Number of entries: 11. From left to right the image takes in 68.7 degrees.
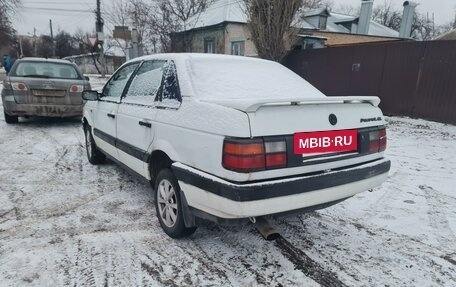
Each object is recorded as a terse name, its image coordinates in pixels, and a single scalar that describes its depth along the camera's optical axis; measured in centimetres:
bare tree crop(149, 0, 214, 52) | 2452
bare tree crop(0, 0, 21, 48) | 2450
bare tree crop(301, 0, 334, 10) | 1269
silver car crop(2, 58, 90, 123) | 730
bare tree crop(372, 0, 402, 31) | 5006
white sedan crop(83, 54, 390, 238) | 221
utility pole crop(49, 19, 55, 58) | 5369
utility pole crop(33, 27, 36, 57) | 6544
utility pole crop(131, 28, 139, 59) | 1600
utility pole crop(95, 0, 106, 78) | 2451
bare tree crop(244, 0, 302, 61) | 1242
